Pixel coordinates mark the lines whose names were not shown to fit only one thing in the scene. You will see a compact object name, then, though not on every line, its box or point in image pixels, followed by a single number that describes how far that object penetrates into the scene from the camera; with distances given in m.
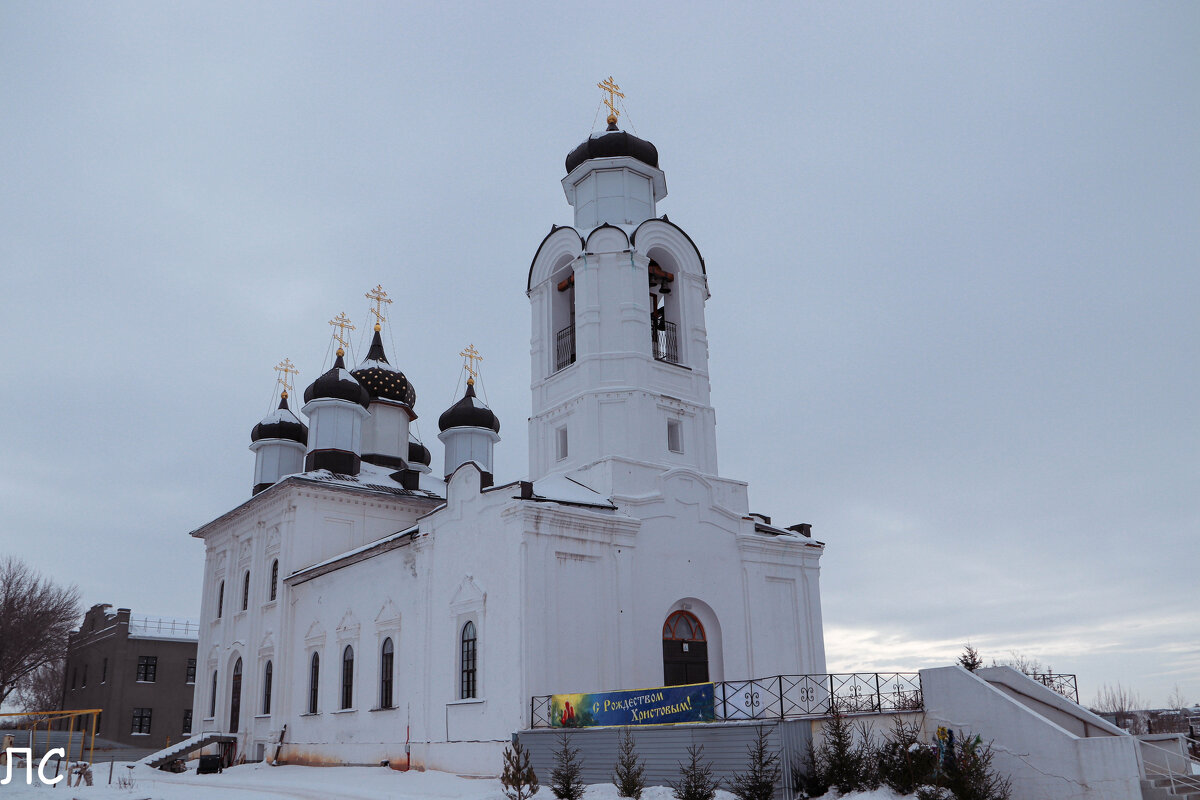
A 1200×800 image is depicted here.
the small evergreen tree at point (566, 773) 14.67
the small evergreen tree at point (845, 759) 13.88
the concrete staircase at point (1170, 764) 15.16
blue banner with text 15.06
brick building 44.38
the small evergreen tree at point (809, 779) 14.12
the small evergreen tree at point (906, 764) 13.62
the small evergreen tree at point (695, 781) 13.80
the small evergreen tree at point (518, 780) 14.09
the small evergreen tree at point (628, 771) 14.55
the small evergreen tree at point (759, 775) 13.77
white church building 18.95
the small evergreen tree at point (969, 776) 13.20
